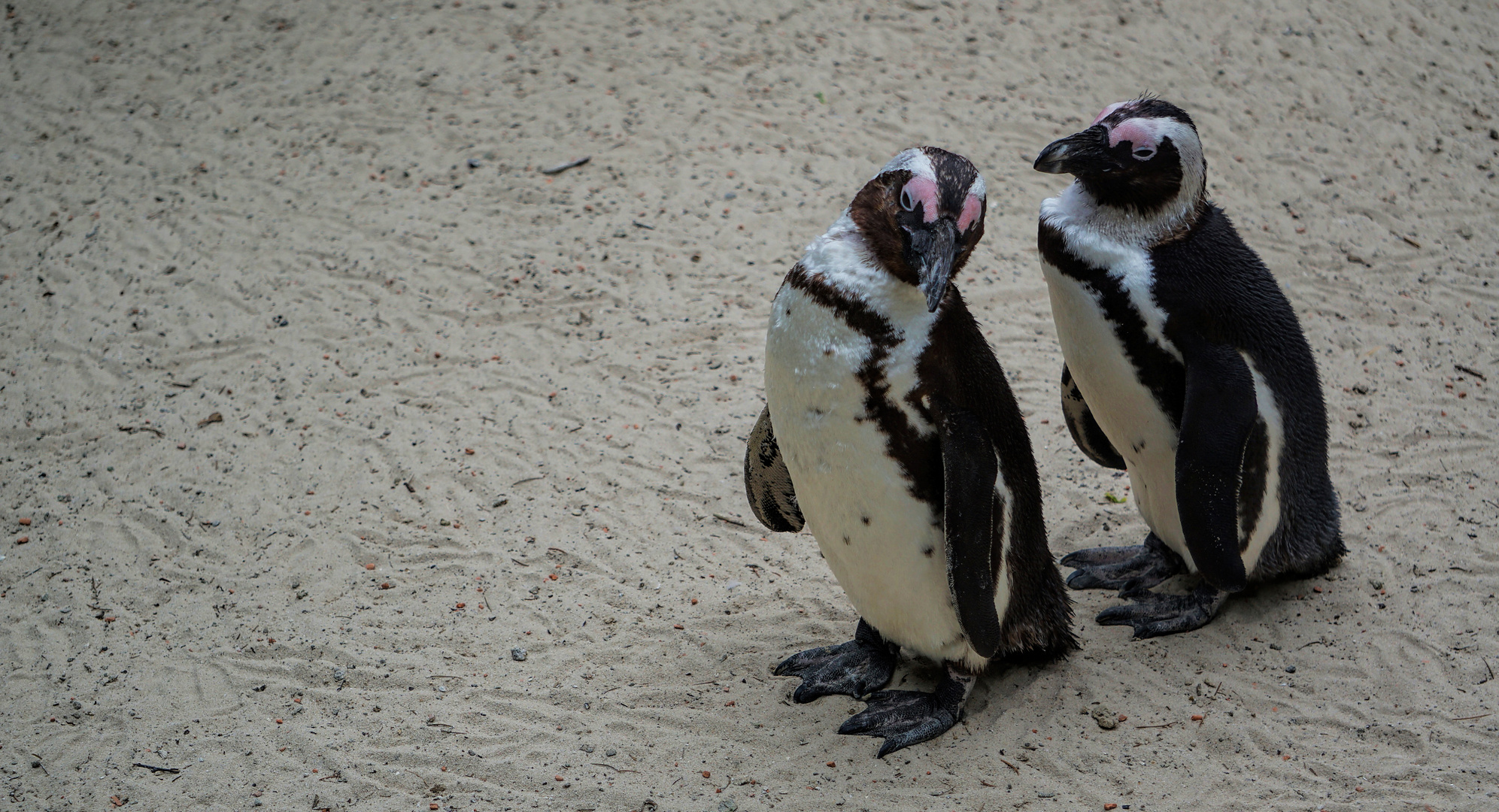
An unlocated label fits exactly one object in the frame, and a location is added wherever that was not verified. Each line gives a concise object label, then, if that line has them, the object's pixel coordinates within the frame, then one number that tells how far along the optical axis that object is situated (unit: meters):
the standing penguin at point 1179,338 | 6.29
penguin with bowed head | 5.43
